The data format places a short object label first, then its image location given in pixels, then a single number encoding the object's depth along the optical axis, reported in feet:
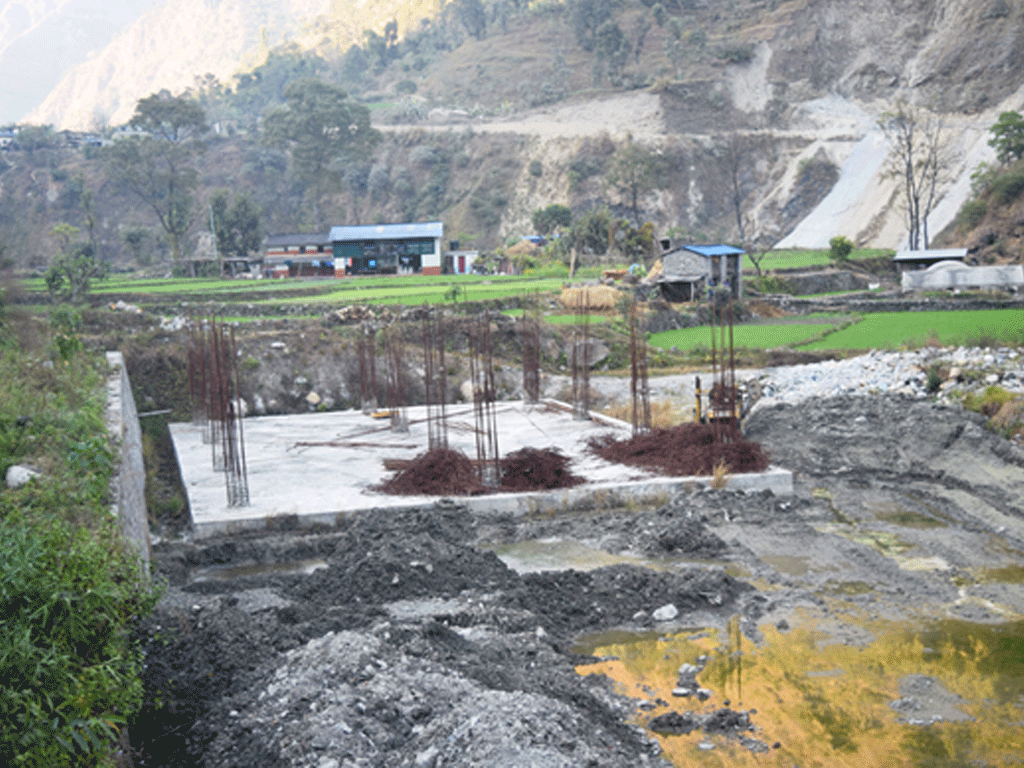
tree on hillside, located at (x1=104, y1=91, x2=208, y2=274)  215.94
